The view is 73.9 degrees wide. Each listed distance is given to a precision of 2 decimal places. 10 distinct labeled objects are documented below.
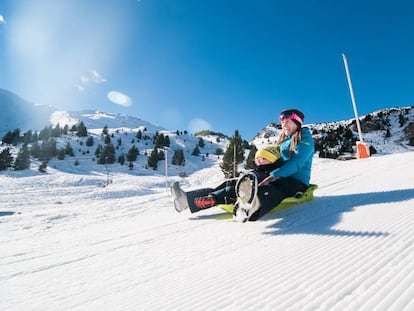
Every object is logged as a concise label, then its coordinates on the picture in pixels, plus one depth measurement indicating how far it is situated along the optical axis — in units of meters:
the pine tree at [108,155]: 48.76
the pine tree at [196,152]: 64.50
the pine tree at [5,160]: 40.44
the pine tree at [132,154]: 52.19
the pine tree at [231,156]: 38.50
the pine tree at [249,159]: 37.32
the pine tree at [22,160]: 41.28
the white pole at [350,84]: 15.40
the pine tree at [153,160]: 49.22
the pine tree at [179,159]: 52.03
